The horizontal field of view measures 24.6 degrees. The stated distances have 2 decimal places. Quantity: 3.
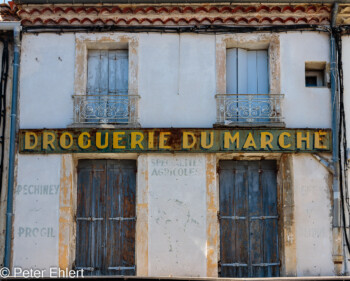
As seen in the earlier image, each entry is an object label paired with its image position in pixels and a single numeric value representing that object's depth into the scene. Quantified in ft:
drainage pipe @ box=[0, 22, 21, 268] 48.06
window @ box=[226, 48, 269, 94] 51.37
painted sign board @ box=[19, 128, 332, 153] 49.14
